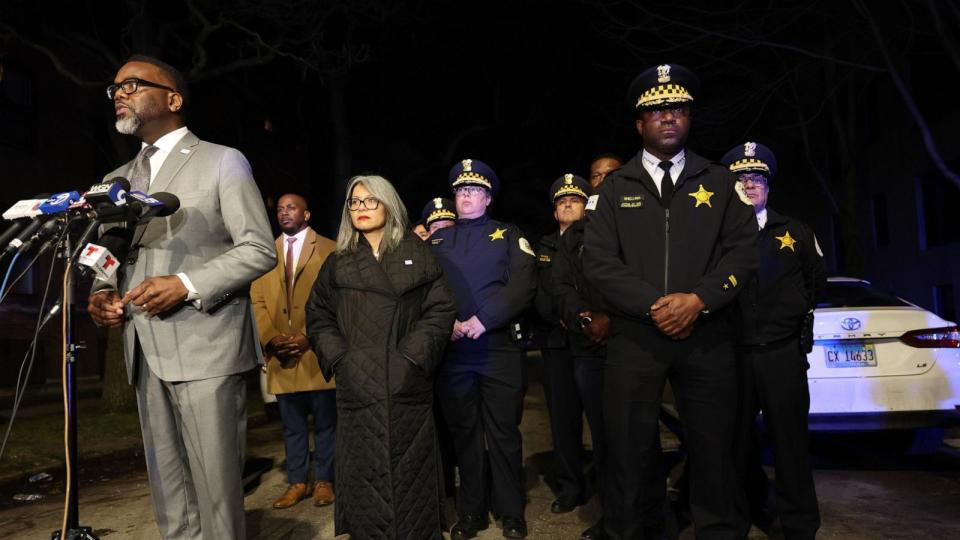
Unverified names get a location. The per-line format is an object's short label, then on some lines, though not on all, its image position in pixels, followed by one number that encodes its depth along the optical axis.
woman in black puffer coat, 4.25
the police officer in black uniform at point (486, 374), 5.12
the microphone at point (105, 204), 2.75
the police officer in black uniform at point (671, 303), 3.67
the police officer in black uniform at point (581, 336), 5.04
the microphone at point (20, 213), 2.66
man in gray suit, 3.16
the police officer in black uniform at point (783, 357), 4.36
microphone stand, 2.81
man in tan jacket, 6.01
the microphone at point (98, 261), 2.83
